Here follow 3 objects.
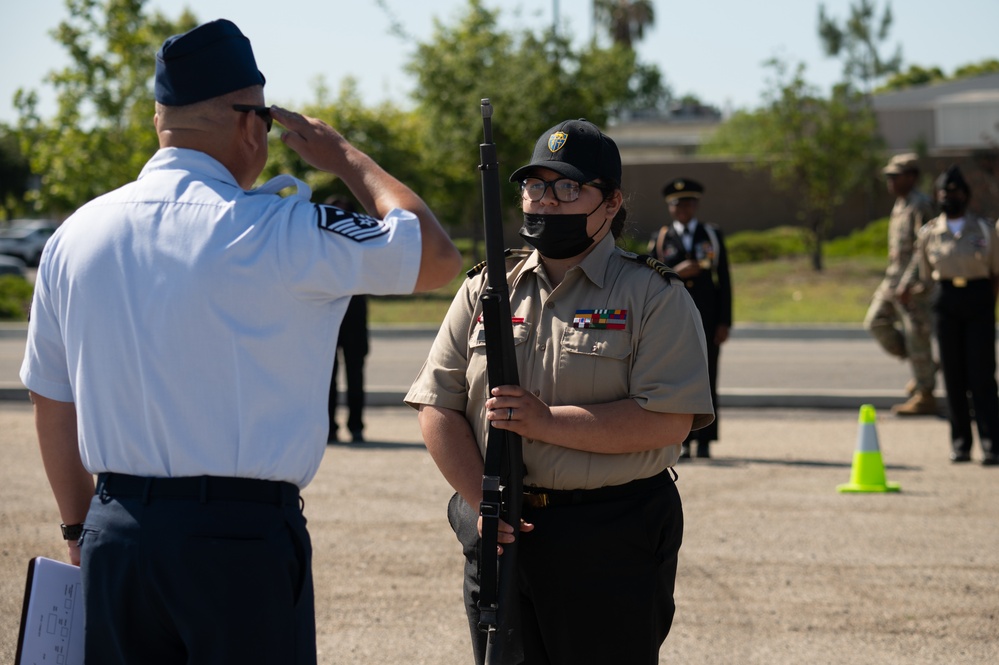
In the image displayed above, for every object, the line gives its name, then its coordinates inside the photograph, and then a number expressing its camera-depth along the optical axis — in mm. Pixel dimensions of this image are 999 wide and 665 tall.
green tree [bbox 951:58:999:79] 93688
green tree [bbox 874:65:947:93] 100750
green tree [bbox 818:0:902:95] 94794
